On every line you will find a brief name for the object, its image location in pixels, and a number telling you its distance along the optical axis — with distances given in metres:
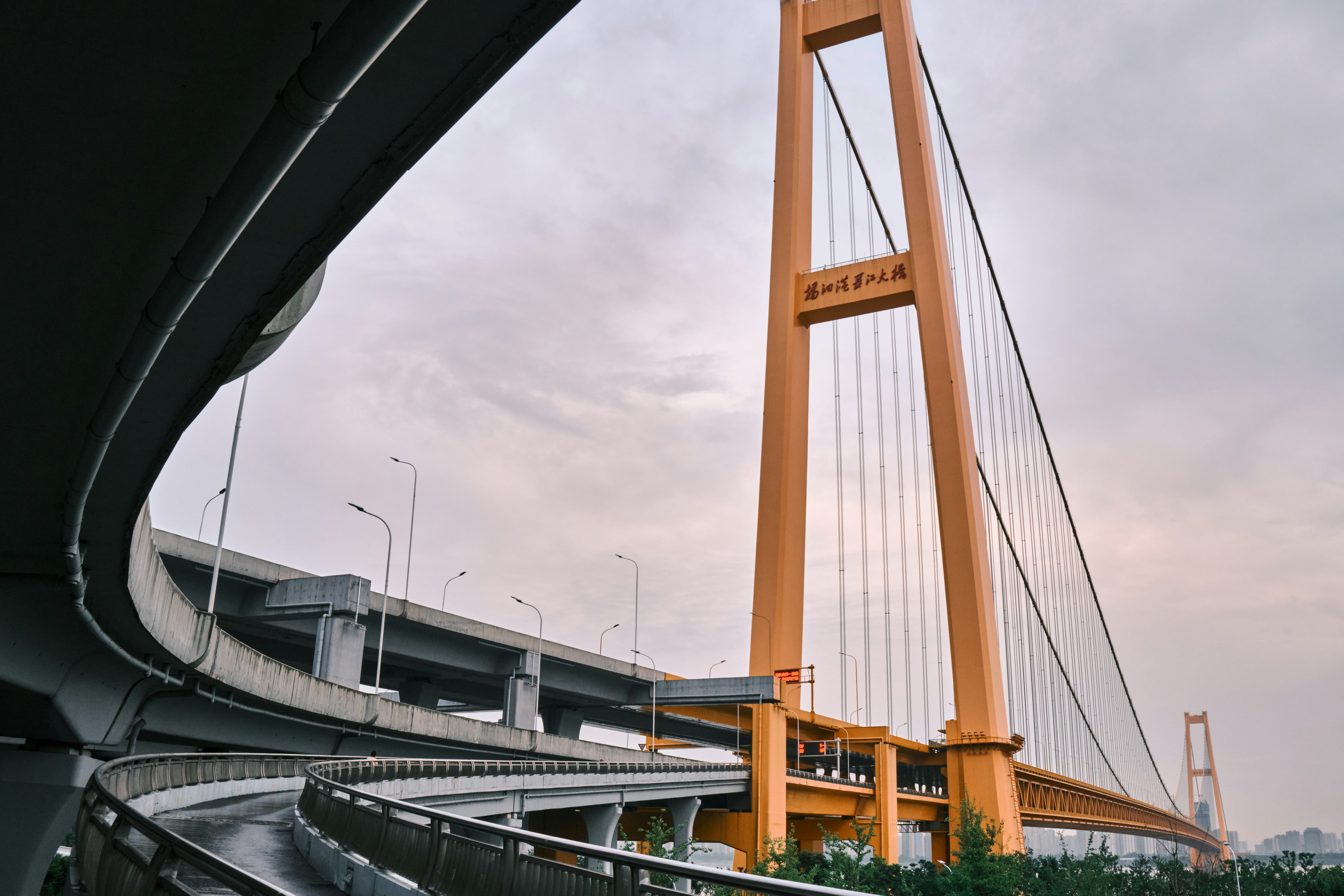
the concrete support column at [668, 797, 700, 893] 37.53
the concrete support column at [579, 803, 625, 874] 34.62
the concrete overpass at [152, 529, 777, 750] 33.34
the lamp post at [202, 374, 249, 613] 28.73
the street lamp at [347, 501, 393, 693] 35.59
